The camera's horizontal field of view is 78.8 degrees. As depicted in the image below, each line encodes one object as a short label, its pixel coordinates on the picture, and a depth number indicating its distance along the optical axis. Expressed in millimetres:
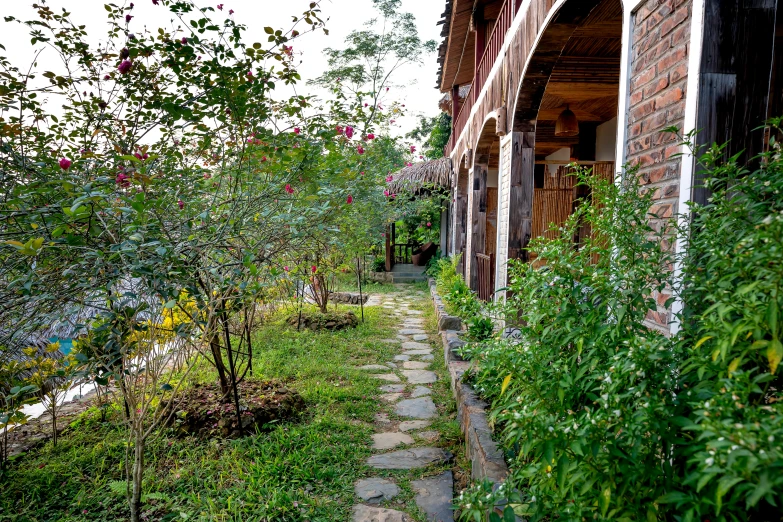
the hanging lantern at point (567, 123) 5957
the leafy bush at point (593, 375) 1184
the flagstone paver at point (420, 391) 4320
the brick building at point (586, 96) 1673
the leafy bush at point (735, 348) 833
